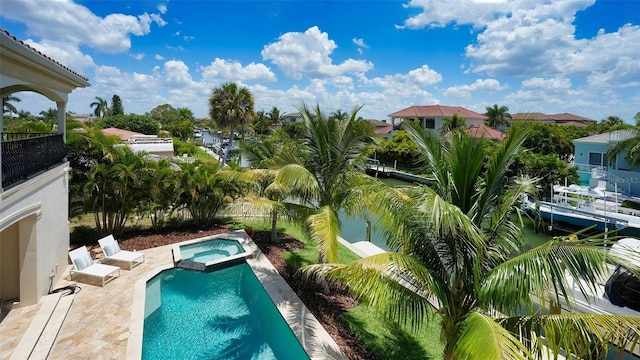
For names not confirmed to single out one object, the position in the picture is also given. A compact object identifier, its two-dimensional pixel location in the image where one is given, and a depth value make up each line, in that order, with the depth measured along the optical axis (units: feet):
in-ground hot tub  39.60
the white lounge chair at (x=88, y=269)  32.00
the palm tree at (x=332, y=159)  29.23
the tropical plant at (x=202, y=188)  46.66
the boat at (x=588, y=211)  62.54
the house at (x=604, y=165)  84.38
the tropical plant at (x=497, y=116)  197.88
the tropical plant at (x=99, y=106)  295.48
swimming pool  24.76
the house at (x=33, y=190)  20.66
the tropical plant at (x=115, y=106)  313.32
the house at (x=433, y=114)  189.27
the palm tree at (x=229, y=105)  109.70
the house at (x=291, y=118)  338.75
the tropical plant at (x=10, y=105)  141.83
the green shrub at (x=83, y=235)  42.93
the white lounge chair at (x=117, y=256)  36.09
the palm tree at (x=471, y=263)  12.73
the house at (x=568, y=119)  282.23
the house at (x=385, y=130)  204.11
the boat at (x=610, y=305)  28.73
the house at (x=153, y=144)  87.10
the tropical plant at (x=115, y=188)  39.14
